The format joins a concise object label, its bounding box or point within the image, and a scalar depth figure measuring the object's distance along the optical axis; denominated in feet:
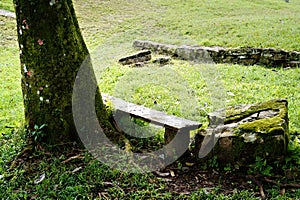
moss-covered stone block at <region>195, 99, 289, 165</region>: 9.39
